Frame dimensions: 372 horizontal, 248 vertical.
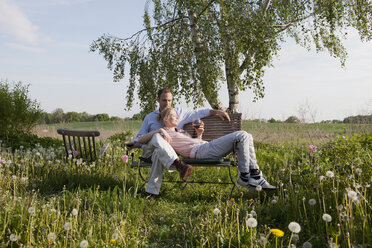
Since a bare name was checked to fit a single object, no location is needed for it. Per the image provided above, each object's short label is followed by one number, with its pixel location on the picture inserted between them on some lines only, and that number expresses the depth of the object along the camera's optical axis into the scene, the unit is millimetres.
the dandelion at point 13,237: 2338
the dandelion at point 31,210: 2494
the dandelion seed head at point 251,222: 1995
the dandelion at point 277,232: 1905
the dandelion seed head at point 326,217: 1971
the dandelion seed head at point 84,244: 2156
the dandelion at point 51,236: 2232
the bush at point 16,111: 10023
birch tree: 7605
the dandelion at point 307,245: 2273
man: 3911
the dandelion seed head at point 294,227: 1831
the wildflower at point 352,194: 2088
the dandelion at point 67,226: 2247
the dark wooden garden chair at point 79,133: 5382
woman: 4051
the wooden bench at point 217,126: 5355
